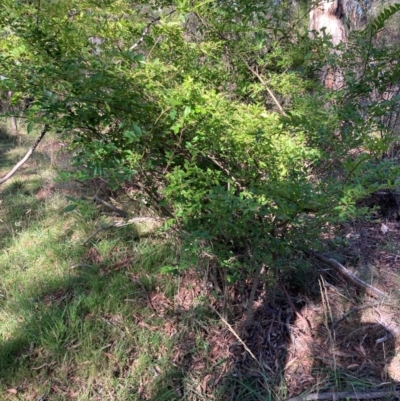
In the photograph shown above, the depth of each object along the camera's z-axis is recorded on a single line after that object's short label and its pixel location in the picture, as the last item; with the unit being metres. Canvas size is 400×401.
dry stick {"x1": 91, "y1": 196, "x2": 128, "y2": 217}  2.82
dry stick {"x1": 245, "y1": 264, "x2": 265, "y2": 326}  2.37
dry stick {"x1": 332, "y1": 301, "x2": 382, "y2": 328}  2.67
